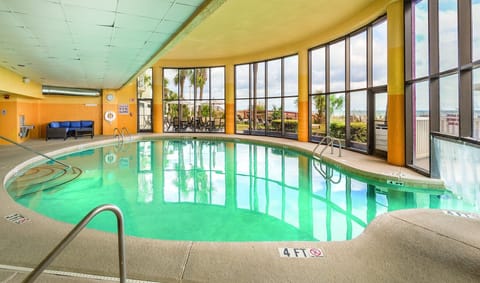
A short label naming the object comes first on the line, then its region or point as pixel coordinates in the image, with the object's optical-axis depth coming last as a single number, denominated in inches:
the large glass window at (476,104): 159.6
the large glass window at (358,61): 323.3
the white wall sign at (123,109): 573.1
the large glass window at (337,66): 363.3
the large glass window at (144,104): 581.0
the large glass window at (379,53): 291.4
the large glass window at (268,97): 478.0
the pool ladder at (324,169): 233.0
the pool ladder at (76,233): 47.6
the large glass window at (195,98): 571.5
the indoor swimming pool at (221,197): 144.0
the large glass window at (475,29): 160.2
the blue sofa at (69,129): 450.0
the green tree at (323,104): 371.2
